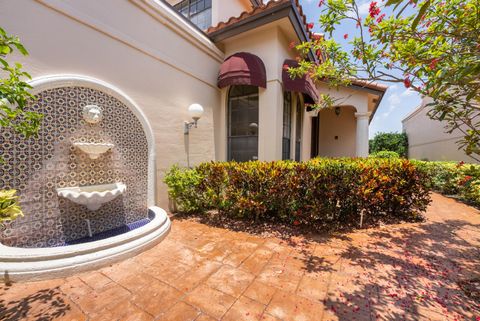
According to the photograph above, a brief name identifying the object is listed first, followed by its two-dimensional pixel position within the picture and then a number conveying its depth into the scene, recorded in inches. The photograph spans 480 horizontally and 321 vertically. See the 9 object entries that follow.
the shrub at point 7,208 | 75.7
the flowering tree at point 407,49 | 93.7
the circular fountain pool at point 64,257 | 102.9
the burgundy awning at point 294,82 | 250.2
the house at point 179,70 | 140.4
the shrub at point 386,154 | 613.6
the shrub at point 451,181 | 272.5
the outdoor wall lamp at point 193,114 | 226.7
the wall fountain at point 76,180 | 117.0
